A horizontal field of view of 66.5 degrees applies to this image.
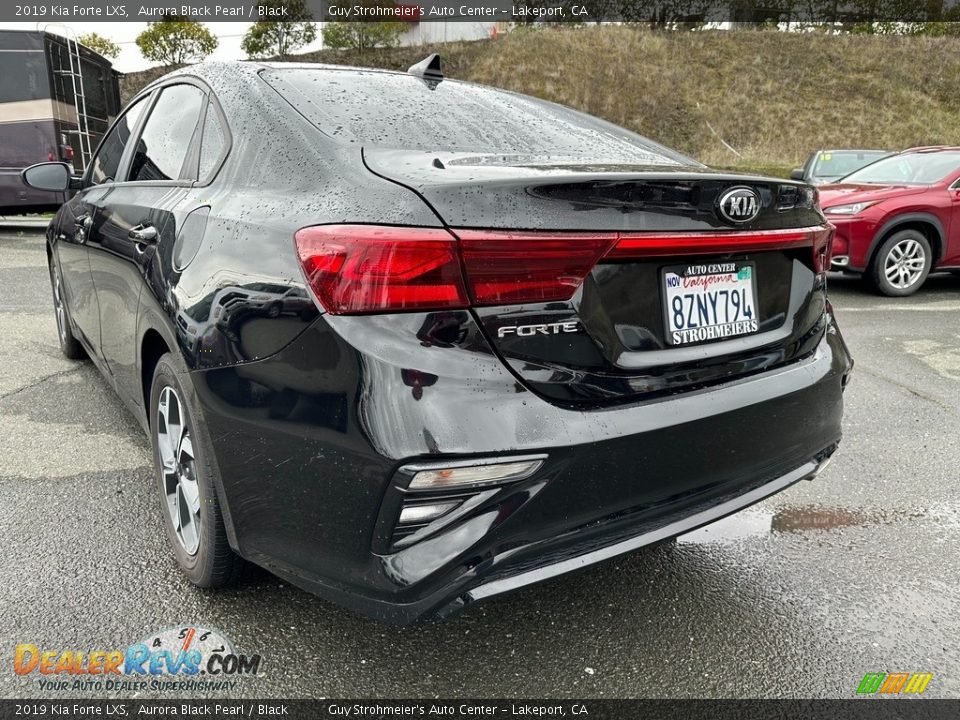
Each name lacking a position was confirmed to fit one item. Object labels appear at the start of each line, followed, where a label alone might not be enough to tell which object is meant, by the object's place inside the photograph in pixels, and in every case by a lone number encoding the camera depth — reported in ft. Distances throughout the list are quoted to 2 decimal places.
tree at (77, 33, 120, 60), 151.02
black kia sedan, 4.91
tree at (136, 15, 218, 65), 137.18
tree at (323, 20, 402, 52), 130.31
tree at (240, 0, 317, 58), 131.34
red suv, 24.27
